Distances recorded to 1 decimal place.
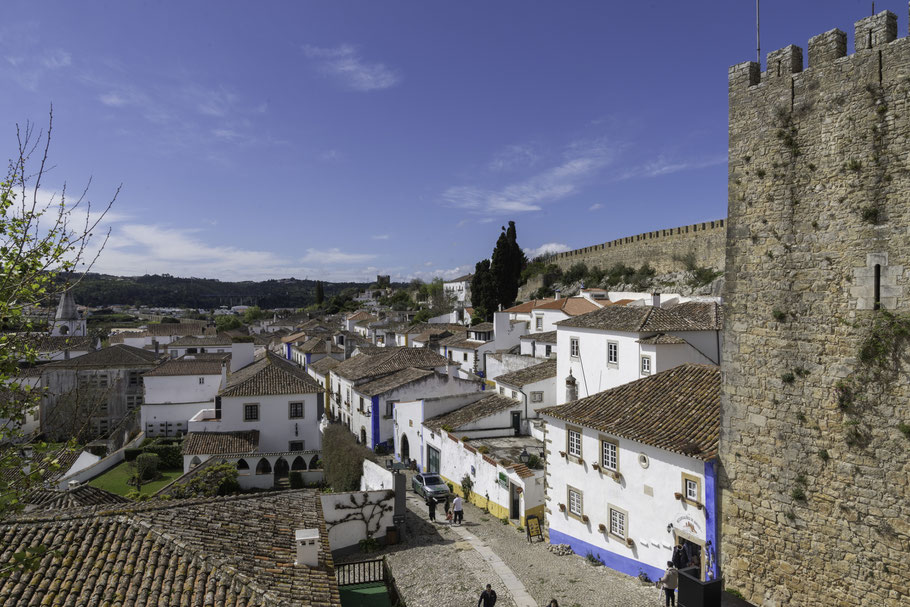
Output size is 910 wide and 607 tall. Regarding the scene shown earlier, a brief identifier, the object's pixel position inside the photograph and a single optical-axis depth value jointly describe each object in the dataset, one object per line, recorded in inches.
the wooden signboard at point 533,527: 654.5
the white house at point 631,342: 871.7
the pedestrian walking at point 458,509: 719.7
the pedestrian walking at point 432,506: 742.5
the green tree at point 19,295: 219.8
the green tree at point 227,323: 3848.4
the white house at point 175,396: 1295.5
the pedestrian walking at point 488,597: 456.1
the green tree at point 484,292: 2390.5
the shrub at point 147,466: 1016.2
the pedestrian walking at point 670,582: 446.6
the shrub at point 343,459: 873.8
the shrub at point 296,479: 965.8
